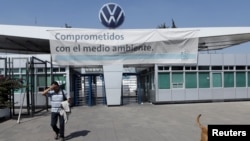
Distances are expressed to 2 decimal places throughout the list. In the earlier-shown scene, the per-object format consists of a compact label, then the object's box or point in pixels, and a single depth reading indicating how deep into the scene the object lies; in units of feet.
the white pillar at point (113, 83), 72.33
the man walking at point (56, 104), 31.27
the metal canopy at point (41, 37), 63.70
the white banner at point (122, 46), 61.05
